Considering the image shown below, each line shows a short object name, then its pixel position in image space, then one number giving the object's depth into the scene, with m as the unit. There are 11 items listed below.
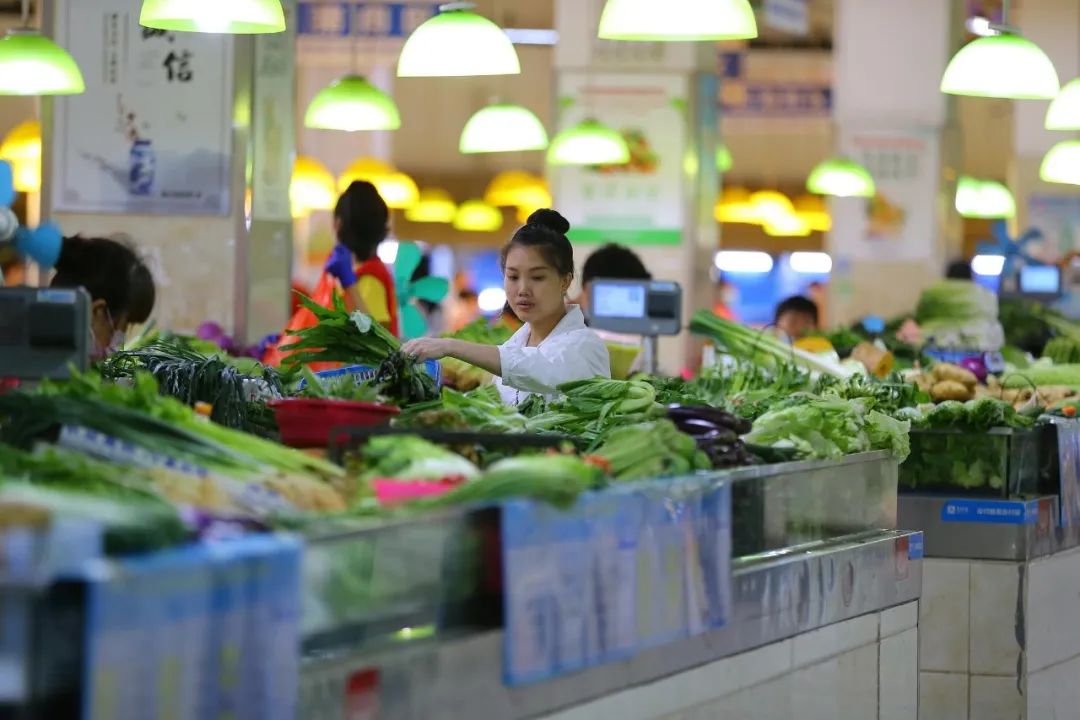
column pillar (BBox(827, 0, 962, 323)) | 15.67
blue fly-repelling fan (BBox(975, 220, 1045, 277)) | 13.98
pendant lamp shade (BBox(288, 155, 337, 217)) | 18.69
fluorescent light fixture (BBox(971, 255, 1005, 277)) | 17.06
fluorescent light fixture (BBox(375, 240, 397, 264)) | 27.07
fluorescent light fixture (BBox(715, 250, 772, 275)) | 32.81
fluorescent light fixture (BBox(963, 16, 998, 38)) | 7.71
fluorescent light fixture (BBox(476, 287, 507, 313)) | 27.22
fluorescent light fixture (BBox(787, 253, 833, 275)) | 33.38
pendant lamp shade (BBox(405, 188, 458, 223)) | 23.84
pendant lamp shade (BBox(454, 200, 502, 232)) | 23.72
